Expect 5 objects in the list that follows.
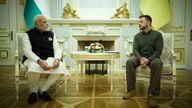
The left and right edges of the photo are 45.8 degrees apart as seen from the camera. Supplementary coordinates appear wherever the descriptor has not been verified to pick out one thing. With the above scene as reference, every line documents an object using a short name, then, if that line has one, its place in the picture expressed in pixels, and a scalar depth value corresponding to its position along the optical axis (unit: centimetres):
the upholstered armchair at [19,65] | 293
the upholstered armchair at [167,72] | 303
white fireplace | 564
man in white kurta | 280
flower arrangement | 362
